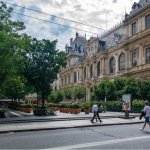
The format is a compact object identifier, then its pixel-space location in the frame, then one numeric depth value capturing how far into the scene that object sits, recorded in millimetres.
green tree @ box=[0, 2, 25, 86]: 15680
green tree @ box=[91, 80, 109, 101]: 29151
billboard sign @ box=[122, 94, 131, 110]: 16678
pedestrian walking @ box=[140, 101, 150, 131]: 11125
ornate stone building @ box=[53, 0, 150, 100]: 28769
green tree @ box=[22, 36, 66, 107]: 19666
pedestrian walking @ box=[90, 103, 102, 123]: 14559
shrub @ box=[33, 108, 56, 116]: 19202
